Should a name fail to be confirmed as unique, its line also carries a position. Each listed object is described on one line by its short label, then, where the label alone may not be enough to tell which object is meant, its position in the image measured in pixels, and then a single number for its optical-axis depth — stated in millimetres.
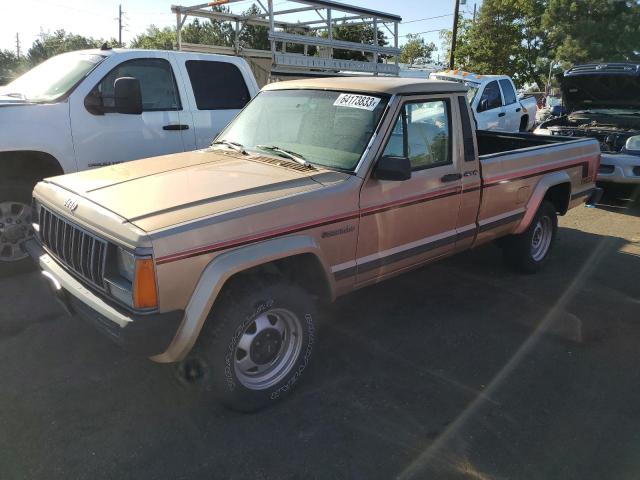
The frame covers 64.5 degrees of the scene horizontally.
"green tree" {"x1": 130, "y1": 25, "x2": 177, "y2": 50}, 46359
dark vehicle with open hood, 7492
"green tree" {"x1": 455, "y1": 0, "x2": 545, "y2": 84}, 33969
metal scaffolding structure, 8516
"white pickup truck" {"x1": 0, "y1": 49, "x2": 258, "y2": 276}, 4551
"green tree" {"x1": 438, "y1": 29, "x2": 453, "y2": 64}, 37469
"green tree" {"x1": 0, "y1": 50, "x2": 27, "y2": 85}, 50375
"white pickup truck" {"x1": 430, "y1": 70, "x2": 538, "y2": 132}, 10781
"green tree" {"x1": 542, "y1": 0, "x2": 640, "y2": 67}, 33094
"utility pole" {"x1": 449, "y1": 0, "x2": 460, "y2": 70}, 26734
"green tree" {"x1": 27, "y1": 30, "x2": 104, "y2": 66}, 51850
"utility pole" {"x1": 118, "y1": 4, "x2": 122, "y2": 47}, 57150
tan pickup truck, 2539
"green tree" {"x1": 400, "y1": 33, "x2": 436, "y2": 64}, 46906
